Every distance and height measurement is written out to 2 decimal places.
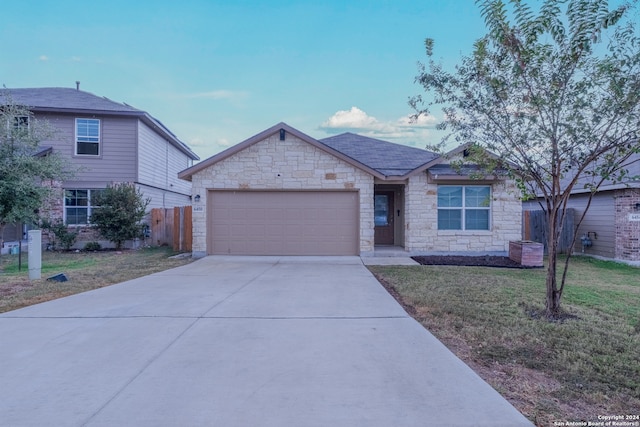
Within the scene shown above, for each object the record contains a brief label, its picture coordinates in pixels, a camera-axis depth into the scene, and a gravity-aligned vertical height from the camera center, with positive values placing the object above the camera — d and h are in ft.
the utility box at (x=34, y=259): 29.76 -3.46
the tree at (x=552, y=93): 17.70 +6.05
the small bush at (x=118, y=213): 49.08 +0.06
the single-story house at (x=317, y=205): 43.91 +1.16
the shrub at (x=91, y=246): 51.83 -4.33
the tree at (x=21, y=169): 32.30 +3.76
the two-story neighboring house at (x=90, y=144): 52.08 +9.47
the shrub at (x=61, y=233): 49.33 -2.56
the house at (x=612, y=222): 40.29 -0.65
